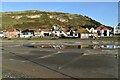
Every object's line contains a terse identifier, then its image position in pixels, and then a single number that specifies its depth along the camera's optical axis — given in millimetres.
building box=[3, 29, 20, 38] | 59379
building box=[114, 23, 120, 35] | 58780
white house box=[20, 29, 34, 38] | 61073
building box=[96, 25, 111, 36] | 63230
